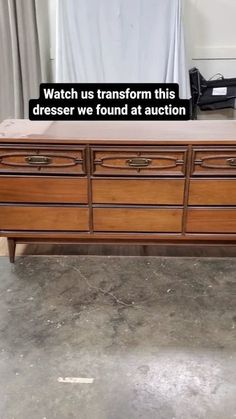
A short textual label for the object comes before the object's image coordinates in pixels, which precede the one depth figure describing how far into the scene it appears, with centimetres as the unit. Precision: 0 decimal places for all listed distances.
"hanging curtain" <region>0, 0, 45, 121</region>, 273
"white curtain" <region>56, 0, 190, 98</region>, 259
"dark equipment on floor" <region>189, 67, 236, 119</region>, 279
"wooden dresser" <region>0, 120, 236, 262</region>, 177
